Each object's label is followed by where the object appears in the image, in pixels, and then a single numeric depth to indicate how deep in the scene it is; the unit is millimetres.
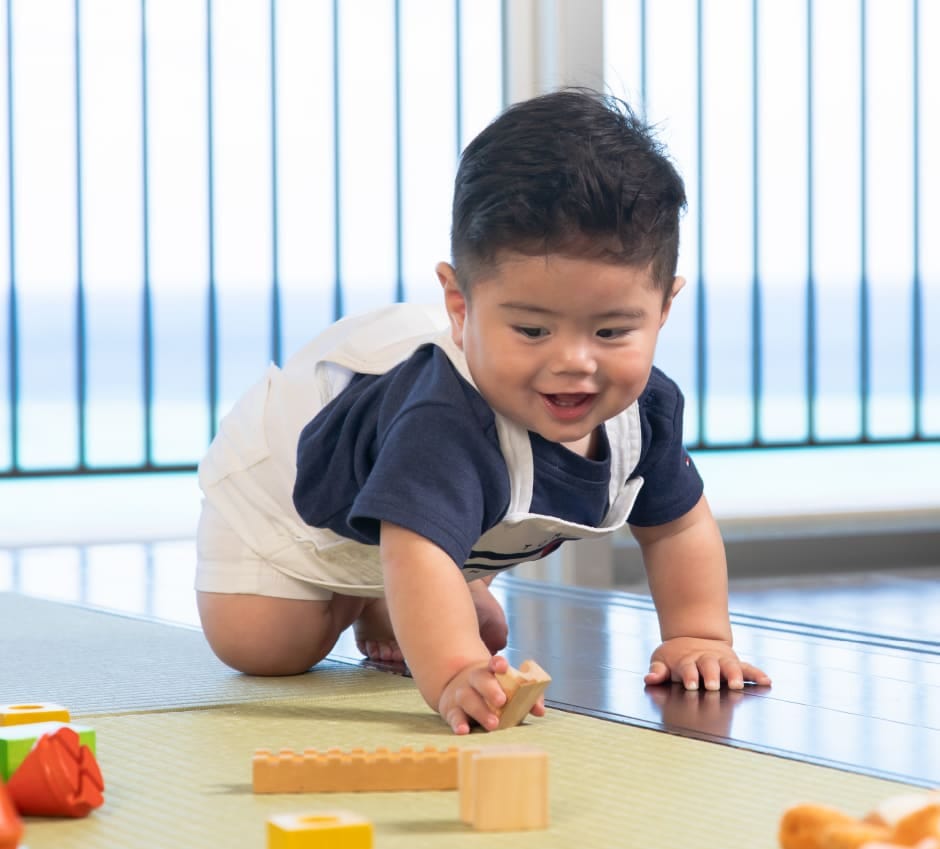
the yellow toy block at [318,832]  1449
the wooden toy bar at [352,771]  1588
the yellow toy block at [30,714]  1652
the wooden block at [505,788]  1526
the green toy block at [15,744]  1574
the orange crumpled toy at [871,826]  1400
